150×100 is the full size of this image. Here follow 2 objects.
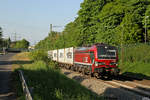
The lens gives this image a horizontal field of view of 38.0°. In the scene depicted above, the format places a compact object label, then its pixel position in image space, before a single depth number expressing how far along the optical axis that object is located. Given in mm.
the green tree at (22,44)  146250
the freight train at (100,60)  18375
